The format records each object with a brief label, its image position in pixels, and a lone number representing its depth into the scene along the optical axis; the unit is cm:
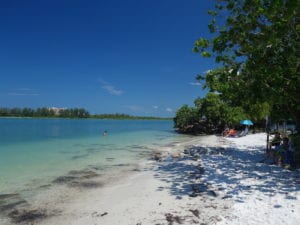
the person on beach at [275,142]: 1067
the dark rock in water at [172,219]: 492
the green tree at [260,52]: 683
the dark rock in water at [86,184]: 841
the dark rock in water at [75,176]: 914
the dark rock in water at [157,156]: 1326
